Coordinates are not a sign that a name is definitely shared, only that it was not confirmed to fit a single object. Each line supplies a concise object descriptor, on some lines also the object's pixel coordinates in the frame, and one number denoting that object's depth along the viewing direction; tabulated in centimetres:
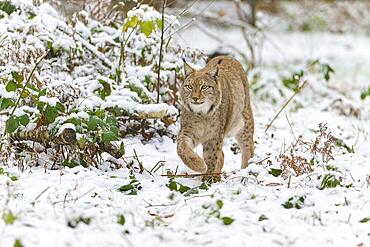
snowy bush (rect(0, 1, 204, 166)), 938
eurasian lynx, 1014
